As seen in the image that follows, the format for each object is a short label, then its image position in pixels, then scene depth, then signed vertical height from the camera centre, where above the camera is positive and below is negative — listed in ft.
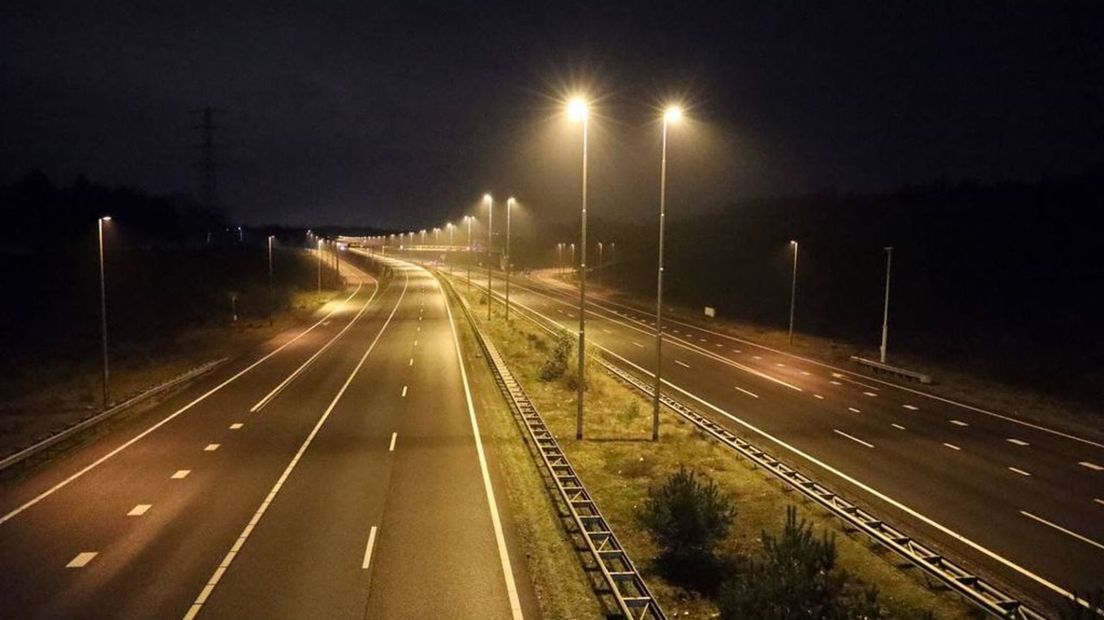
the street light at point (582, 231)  77.30 +0.84
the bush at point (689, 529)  50.34 -18.67
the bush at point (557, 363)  121.90 -18.81
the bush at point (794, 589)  37.04 -16.43
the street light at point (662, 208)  77.15 +3.47
